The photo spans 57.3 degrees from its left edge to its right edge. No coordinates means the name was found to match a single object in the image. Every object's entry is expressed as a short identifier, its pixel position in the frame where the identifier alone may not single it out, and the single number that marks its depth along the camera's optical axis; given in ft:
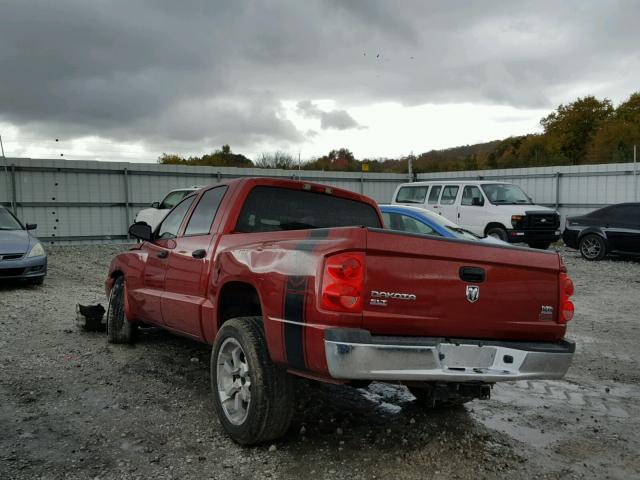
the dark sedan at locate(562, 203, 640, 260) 46.91
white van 50.72
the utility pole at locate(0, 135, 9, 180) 56.84
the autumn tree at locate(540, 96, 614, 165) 178.57
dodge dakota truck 10.09
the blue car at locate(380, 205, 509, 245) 32.58
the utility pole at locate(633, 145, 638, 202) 60.95
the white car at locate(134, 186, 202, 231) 51.56
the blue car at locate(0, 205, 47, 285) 31.42
